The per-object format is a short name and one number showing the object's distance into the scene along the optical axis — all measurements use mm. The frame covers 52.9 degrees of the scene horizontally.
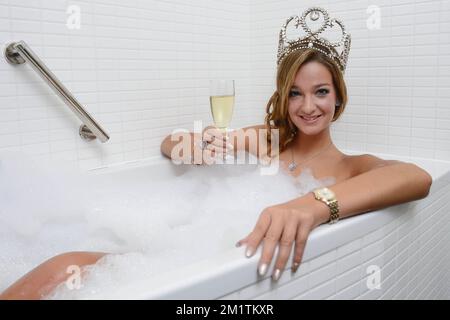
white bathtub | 819
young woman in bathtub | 949
